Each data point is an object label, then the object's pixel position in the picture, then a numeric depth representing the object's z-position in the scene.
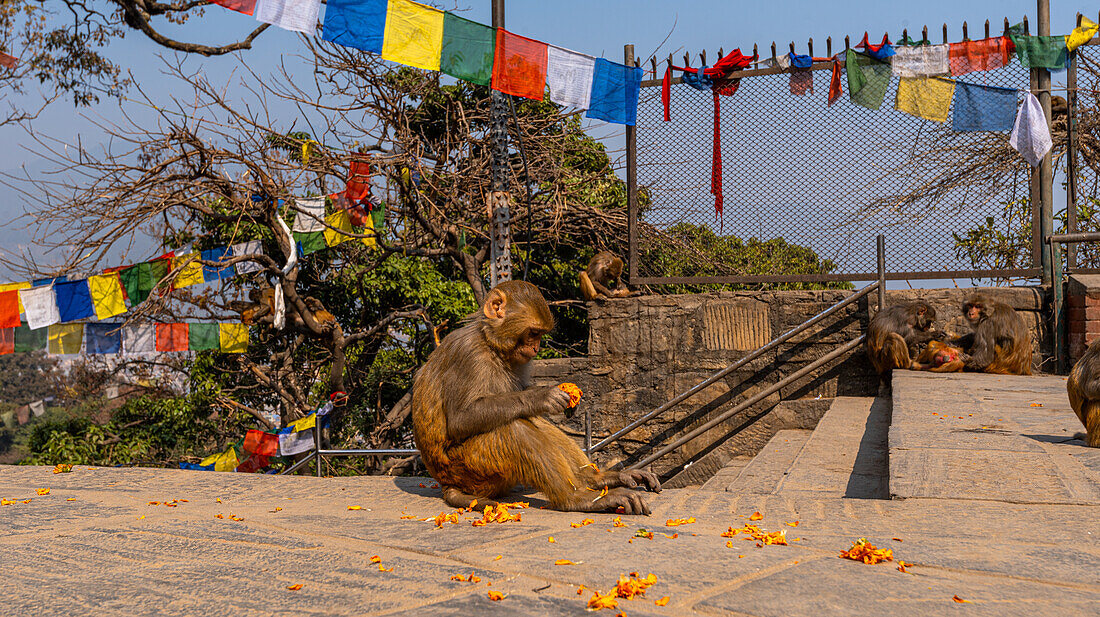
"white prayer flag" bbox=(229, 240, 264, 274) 10.32
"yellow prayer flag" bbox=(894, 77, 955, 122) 7.77
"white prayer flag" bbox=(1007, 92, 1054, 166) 7.46
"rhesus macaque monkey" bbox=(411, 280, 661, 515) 3.32
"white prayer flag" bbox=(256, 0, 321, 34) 7.07
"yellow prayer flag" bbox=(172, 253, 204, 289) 9.59
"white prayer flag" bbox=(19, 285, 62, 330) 9.66
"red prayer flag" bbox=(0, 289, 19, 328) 9.77
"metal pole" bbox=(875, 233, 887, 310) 7.66
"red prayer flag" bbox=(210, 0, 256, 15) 7.02
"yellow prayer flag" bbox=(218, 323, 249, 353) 10.14
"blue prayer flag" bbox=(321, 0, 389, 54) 7.30
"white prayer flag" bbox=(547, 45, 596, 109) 8.40
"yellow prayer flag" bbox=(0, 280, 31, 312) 9.70
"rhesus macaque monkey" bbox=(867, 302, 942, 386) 7.13
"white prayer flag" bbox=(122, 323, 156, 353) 9.88
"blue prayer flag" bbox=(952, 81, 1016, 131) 7.63
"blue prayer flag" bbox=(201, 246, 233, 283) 9.79
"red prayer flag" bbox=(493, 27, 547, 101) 7.97
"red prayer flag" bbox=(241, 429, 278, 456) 9.94
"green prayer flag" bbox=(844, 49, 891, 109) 7.82
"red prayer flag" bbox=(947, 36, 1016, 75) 7.58
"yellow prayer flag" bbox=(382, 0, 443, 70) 7.50
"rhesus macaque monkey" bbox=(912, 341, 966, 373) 7.52
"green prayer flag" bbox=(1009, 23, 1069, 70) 7.45
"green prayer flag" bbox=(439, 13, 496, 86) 7.75
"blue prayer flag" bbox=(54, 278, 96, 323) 9.65
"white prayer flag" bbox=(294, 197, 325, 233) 9.69
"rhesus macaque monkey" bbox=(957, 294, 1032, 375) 7.29
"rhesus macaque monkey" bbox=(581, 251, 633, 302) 8.55
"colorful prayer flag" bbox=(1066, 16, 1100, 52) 7.32
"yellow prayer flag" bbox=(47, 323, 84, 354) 10.14
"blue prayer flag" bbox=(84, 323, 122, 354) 10.19
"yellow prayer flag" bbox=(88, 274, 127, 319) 9.69
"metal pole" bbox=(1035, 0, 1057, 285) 7.49
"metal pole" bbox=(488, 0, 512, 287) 7.95
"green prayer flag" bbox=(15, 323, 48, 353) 9.92
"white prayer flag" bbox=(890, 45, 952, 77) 7.80
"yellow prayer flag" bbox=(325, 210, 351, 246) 9.67
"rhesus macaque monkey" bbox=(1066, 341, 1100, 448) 4.05
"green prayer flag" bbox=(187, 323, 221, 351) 9.95
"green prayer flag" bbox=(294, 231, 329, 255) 10.21
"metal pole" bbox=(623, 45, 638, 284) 8.49
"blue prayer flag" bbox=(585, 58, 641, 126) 8.45
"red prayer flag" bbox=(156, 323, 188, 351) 9.83
